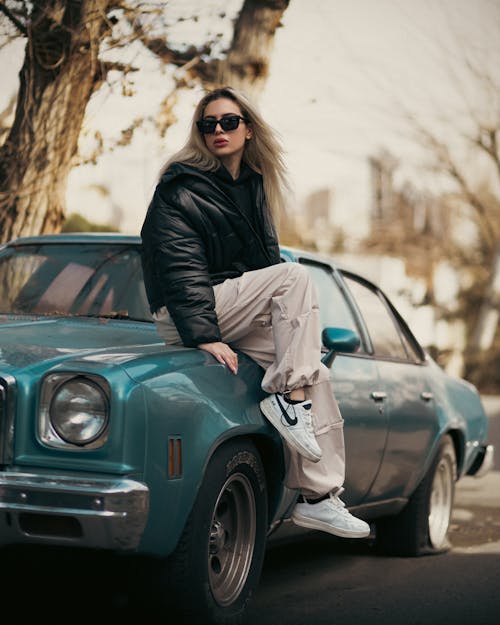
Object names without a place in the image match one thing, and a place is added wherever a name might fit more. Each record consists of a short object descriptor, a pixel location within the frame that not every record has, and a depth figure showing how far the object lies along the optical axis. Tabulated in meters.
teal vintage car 3.84
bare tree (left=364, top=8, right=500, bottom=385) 24.31
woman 4.62
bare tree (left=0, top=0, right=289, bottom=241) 7.98
